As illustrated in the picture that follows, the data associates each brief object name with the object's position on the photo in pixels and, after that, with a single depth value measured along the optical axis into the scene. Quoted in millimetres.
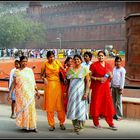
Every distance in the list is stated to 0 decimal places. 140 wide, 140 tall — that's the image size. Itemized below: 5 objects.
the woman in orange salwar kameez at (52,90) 6672
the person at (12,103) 7912
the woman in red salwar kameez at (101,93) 6789
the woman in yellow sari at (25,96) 6457
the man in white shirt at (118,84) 7668
